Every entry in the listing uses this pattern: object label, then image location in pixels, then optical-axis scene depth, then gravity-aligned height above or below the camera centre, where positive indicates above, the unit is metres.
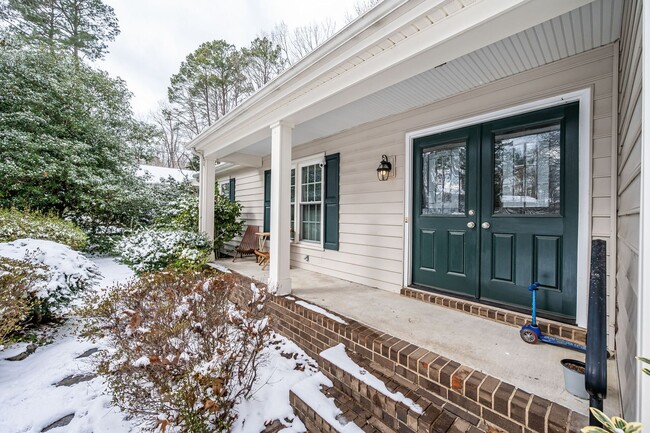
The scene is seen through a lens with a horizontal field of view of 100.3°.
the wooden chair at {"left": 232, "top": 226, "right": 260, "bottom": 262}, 6.17 -0.70
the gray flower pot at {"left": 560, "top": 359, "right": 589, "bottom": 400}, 1.50 -0.92
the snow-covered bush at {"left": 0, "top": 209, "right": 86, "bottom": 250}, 4.30 -0.31
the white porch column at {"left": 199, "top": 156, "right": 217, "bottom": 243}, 5.55 +0.35
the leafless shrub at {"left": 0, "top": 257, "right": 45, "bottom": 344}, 2.56 -0.82
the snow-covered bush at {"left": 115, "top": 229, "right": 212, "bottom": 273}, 4.71 -0.68
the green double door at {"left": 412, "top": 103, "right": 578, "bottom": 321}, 2.41 +0.04
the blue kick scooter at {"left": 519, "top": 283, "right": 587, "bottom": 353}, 2.11 -0.96
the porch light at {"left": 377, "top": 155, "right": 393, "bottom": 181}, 3.64 +0.62
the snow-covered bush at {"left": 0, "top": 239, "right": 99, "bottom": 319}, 3.31 -0.75
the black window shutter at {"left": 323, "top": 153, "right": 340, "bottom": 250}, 4.41 +0.20
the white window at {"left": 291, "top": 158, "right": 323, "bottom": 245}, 4.84 +0.26
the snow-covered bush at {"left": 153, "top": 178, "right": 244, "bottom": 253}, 5.87 -0.10
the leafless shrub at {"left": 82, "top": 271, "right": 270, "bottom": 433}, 1.91 -1.07
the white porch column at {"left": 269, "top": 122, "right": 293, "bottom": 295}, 3.32 +0.09
